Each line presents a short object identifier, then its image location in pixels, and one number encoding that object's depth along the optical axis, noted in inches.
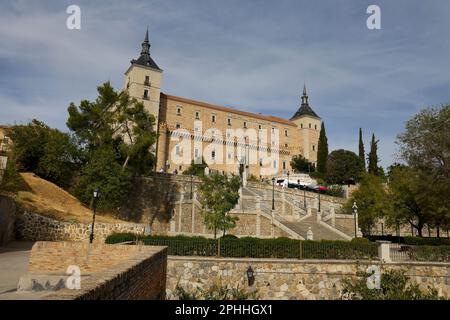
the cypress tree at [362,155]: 2687.0
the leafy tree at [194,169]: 2131.5
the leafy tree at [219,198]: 953.6
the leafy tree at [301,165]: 3176.7
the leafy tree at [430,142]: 855.1
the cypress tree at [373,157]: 2394.2
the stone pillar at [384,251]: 670.3
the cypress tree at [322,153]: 2889.3
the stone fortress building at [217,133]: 2598.4
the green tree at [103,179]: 1282.0
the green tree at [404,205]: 1182.0
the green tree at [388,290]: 441.7
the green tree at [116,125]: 1371.8
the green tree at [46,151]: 1291.8
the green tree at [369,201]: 1374.3
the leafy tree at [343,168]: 2640.3
